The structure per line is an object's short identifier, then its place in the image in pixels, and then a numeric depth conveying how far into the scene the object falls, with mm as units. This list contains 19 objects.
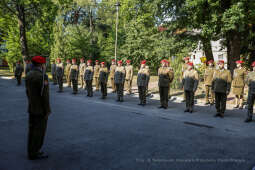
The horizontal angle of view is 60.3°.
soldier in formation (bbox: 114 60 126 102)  11039
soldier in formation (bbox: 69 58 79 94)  12969
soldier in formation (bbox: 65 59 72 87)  16797
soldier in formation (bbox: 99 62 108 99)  11594
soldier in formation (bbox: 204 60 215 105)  10711
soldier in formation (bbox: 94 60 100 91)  14988
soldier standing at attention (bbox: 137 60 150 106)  10021
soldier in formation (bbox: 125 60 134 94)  13742
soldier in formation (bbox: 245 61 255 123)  7055
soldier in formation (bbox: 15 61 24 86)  17641
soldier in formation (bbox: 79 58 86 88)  15965
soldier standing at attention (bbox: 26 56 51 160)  4043
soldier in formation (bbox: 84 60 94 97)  12172
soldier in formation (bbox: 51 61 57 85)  17480
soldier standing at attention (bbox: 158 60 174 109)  9219
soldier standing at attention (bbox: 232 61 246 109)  9688
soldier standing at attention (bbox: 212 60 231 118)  7820
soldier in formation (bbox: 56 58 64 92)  14047
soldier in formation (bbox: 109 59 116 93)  14729
